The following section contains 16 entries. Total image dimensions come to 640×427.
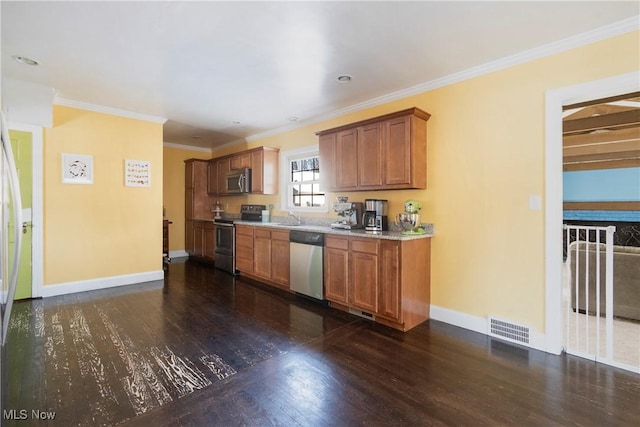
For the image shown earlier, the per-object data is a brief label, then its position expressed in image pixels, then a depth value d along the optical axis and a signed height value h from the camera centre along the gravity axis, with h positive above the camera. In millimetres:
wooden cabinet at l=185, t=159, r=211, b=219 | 6672 +518
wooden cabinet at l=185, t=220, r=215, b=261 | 5984 -549
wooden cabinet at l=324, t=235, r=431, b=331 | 2939 -691
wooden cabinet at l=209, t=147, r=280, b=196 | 5281 +843
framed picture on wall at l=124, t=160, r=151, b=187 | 4582 +625
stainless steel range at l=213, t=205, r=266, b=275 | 5227 -487
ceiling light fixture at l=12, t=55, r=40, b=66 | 2799 +1469
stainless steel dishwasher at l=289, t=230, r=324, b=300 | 3699 -646
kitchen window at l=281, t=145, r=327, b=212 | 4812 +537
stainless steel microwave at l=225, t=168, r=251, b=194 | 5531 +604
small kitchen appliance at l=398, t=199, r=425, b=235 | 3260 -73
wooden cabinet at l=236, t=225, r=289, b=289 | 4254 -634
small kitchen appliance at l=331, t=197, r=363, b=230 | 3765 -20
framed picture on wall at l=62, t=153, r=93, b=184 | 4062 +620
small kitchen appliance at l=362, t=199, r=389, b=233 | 3572 -32
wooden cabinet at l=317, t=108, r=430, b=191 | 3195 +694
